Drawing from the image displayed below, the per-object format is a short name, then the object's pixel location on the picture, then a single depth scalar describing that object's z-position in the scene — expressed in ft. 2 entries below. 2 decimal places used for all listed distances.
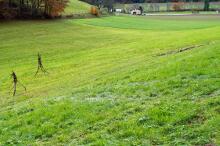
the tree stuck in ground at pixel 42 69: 115.98
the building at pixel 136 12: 489.01
